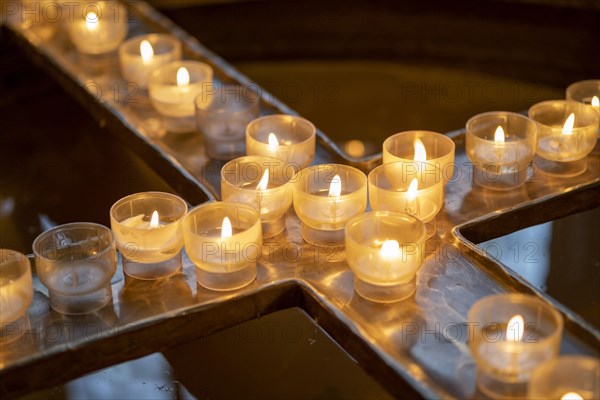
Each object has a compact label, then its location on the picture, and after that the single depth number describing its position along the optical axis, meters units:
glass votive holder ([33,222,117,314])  1.13
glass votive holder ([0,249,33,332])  1.11
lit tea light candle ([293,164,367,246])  1.19
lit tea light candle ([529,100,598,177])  1.28
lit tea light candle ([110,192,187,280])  1.16
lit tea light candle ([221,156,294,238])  1.20
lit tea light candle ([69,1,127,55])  1.49
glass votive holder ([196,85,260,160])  1.33
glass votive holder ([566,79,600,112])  1.34
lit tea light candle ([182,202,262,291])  1.14
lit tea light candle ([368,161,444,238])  1.19
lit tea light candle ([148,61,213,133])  1.37
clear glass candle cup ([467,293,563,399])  1.05
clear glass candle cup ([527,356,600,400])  1.03
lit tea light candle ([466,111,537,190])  1.26
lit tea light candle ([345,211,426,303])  1.12
